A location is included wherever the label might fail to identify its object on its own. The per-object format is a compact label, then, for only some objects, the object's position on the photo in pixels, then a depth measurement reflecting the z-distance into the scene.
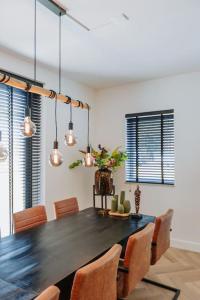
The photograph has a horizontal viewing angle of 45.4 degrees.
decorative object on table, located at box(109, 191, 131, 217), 2.77
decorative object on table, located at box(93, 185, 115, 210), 3.84
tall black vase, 3.64
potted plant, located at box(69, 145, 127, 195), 3.65
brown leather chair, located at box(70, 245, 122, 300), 1.18
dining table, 1.32
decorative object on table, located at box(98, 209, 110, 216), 2.83
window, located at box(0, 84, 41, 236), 3.00
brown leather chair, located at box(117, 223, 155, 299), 1.74
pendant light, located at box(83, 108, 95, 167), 2.52
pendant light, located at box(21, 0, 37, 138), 1.91
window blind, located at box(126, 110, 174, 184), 3.84
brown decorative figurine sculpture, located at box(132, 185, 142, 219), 2.81
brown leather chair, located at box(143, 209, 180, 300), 2.26
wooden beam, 1.69
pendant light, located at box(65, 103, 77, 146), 2.37
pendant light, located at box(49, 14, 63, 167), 2.14
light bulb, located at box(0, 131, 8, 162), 1.72
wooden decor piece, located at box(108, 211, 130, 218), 2.73
